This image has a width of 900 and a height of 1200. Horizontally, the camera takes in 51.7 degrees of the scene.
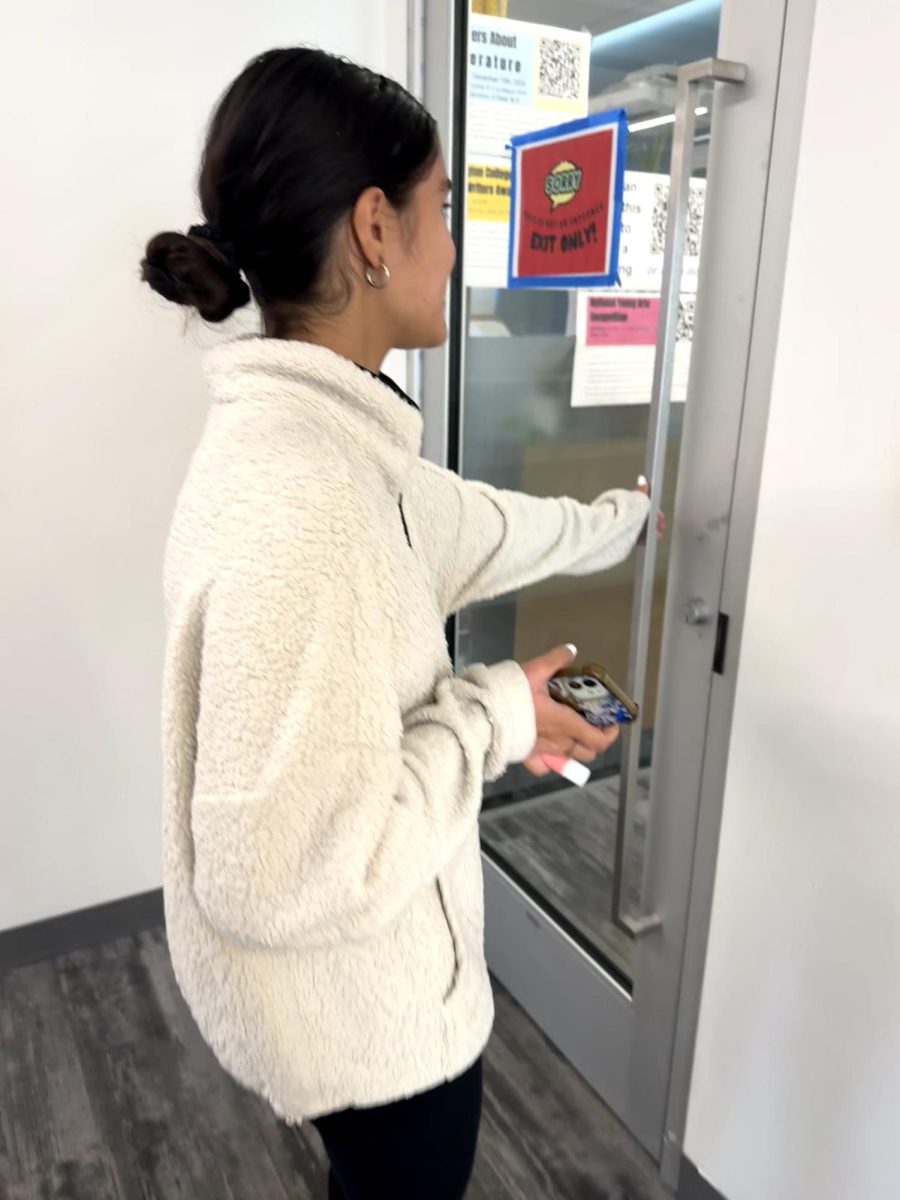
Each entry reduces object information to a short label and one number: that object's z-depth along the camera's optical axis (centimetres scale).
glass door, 123
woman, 73
